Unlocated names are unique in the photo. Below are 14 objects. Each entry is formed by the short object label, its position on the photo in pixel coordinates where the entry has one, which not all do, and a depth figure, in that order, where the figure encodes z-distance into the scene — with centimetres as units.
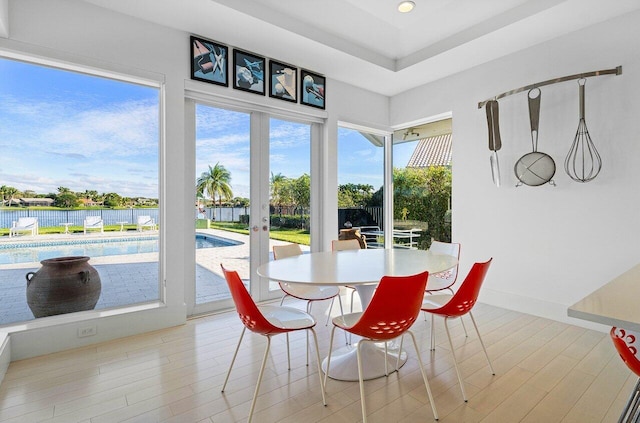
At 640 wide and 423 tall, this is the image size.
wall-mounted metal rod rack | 292
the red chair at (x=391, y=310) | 166
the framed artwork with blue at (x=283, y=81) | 387
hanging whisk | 311
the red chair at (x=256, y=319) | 178
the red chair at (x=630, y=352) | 134
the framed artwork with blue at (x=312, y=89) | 414
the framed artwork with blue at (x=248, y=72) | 358
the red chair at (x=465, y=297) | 204
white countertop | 99
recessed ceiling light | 339
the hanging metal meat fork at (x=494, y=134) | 369
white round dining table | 197
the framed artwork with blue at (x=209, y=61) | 330
